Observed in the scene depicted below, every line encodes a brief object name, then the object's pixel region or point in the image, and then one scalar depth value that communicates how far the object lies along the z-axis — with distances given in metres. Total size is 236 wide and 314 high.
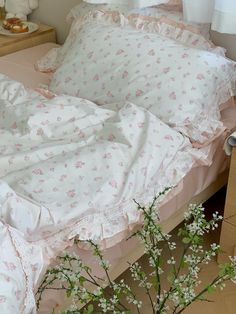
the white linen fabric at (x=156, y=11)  1.87
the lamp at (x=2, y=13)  2.77
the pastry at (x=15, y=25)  2.45
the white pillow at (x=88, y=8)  2.00
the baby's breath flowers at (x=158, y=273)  0.84
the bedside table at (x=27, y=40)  2.39
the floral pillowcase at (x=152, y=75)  1.61
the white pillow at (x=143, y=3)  1.86
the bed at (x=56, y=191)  1.08
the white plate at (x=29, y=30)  2.45
